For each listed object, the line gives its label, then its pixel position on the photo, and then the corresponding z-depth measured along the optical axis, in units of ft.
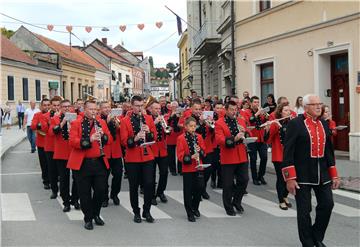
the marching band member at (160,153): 30.55
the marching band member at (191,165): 26.61
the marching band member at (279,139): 29.55
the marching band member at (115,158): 30.91
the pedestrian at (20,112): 102.63
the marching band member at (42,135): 35.81
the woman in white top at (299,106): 38.47
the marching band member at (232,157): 27.78
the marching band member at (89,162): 25.13
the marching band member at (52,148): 32.65
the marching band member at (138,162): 26.48
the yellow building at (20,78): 114.01
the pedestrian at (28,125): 58.70
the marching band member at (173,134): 39.83
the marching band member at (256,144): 36.79
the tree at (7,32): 189.76
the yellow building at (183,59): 159.53
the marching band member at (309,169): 20.65
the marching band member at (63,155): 29.35
